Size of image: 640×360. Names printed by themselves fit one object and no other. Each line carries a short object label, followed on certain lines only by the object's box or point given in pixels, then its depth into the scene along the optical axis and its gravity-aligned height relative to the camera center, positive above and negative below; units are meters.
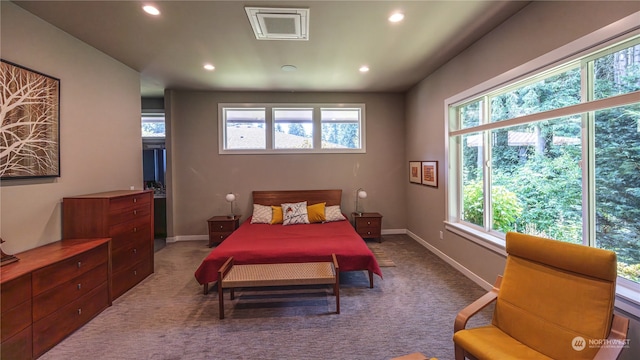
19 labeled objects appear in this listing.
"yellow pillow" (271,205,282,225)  4.45 -0.71
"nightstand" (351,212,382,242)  4.71 -0.96
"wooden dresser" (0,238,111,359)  1.74 -0.94
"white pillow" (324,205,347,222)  4.55 -0.70
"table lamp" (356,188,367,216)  4.81 -0.37
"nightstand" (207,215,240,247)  4.52 -0.94
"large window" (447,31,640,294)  1.70 +0.17
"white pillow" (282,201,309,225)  4.36 -0.67
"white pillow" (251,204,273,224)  4.42 -0.68
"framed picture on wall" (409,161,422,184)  4.56 +0.07
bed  2.86 -0.87
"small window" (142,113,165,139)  5.43 +1.17
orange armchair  1.38 -0.86
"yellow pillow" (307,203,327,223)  4.50 -0.67
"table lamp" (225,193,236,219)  4.61 -0.40
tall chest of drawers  2.61 -0.52
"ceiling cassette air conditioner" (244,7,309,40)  2.37 +1.62
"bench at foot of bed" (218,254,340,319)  2.36 -1.00
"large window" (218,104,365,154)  5.03 +1.02
